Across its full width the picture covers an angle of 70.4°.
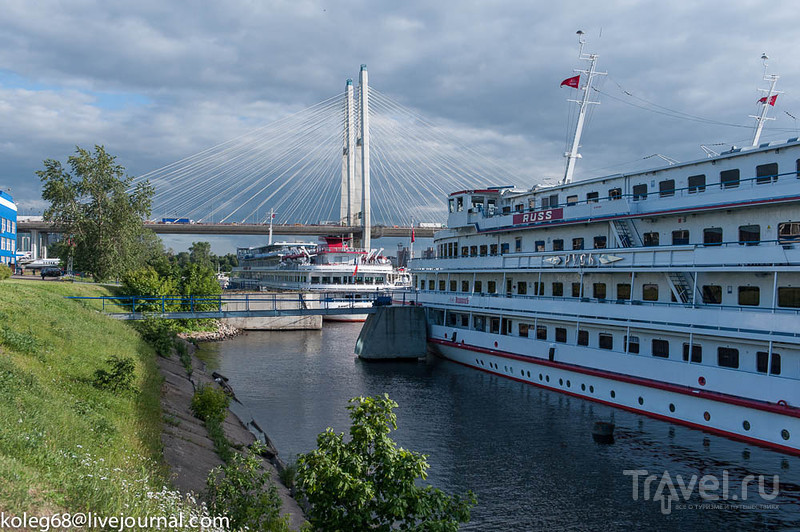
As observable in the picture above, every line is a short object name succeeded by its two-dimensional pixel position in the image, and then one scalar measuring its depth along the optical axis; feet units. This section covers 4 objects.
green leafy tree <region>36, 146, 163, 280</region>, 142.92
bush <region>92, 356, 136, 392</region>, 54.39
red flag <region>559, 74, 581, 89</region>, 111.75
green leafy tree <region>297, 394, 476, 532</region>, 27.91
